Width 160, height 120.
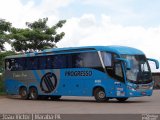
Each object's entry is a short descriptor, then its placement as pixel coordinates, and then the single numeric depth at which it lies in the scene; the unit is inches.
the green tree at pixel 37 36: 1694.9
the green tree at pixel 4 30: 1433.3
